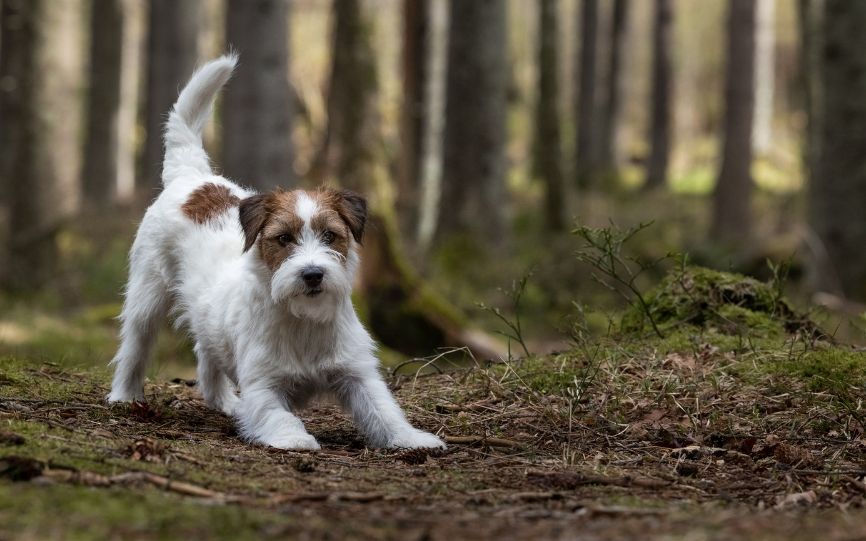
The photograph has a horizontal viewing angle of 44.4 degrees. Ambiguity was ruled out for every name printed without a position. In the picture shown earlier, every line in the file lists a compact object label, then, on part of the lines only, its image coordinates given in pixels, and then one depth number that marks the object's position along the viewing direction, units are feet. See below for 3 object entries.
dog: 17.01
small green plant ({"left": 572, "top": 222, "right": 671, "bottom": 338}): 18.99
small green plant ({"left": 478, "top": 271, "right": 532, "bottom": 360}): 18.88
